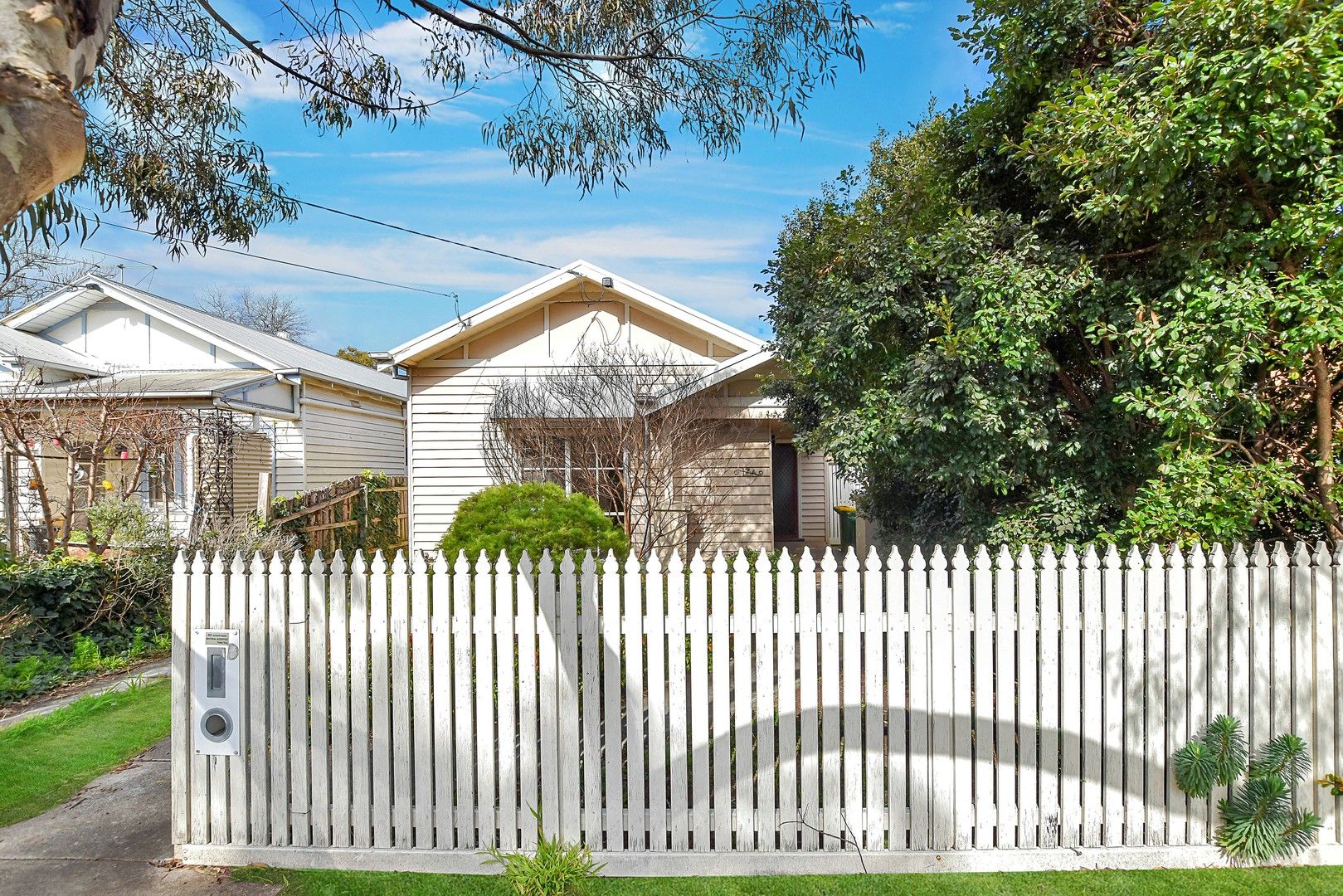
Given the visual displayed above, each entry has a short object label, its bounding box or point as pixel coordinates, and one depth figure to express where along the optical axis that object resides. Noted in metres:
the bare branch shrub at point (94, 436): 9.48
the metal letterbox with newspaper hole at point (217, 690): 3.81
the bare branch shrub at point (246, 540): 9.26
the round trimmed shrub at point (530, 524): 5.39
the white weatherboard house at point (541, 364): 12.55
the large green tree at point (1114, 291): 4.04
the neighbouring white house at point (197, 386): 13.29
